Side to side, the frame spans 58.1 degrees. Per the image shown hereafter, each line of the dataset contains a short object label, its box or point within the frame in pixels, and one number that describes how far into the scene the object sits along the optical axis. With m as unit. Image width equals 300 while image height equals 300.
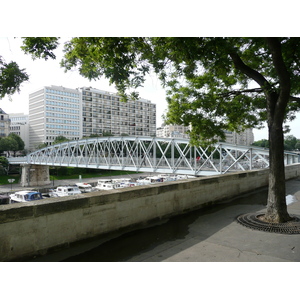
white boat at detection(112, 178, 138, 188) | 44.95
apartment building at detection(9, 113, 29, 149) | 121.62
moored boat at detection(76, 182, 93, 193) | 44.98
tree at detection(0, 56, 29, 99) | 6.32
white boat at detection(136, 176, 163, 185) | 49.79
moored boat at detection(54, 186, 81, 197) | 38.24
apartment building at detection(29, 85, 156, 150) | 114.25
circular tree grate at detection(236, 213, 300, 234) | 6.72
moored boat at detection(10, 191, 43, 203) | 33.07
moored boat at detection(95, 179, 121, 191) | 42.78
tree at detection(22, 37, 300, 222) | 6.73
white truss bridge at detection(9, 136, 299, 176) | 27.09
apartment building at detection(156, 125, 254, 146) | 168.46
